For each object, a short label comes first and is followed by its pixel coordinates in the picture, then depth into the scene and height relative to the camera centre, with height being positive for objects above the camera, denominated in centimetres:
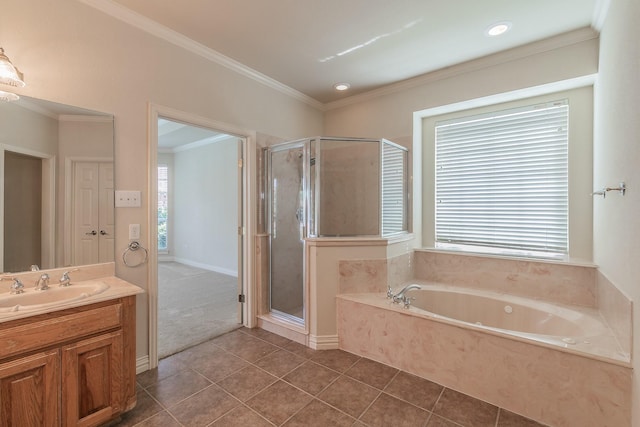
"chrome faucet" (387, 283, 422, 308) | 224 -70
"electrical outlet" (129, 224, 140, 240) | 202 -13
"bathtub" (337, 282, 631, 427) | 149 -92
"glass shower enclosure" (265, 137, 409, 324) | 269 +16
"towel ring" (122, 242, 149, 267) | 200 -27
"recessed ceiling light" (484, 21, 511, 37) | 206 +141
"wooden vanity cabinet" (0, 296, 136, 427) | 122 -76
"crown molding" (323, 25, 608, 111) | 217 +139
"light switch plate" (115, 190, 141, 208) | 196 +11
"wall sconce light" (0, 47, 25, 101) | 142 +73
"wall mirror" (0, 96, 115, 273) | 160 +18
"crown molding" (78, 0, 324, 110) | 189 +141
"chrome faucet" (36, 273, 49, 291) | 158 -40
